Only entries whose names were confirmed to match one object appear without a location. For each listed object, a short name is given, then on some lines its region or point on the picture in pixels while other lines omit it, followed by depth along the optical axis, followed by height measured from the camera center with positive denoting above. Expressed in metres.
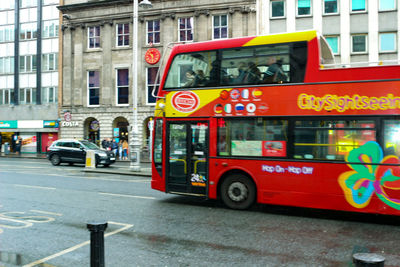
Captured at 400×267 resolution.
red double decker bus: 7.42 +0.24
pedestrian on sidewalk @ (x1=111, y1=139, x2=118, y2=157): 29.84 -0.66
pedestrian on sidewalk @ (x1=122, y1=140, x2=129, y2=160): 29.67 -0.89
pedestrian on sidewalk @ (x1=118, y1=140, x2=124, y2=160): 30.17 -0.99
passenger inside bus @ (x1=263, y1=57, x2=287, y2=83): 8.27 +1.44
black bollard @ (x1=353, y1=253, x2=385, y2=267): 2.67 -0.89
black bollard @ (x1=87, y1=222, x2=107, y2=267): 3.87 -1.11
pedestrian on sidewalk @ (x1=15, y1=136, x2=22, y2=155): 35.56 -0.67
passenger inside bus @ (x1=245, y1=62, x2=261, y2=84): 8.52 +1.44
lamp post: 18.33 -0.11
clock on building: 31.25 +6.84
